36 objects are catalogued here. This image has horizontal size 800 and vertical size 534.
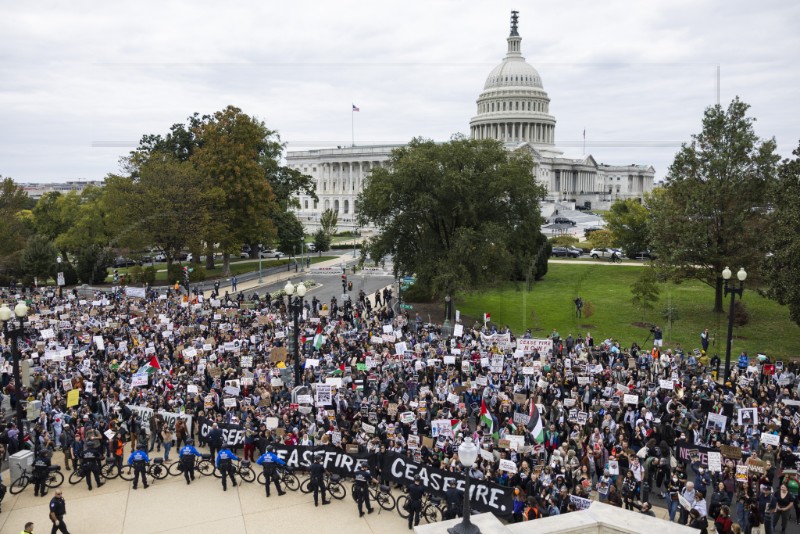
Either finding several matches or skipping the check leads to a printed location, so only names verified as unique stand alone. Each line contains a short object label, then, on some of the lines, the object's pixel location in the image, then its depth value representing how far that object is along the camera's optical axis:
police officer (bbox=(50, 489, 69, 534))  13.94
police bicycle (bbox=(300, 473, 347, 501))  16.53
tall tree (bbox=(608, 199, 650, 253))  62.50
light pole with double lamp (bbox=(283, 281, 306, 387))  21.06
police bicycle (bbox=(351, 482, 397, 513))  15.92
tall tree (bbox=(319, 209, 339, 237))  89.53
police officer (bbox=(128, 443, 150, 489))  17.05
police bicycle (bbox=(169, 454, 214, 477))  17.94
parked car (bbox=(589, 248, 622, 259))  68.81
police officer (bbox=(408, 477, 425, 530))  14.65
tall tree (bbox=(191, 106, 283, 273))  55.94
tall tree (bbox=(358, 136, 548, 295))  35.72
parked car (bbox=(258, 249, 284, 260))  78.56
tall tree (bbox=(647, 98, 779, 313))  35.31
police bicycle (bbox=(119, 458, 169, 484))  17.70
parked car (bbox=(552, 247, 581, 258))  70.03
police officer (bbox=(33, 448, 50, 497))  16.77
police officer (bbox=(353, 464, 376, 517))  15.52
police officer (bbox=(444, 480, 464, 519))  14.24
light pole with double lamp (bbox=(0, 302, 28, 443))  17.34
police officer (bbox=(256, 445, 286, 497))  16.52
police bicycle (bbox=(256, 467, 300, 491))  17.00
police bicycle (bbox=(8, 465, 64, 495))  17.09
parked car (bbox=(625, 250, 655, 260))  65.94
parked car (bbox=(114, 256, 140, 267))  70.71
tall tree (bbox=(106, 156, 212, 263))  51.59
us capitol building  150.38
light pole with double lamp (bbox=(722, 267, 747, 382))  22.50
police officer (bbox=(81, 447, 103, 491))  17.03
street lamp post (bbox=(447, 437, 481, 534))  9.91
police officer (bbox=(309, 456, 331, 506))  15.97
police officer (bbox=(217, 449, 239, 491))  16.84
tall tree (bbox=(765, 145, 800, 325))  27.36
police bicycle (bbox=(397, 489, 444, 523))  15.13
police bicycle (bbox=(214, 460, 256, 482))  17.45
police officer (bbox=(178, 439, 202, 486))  17.31
